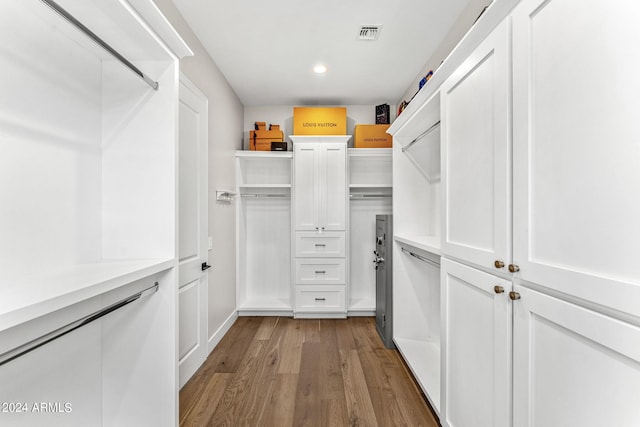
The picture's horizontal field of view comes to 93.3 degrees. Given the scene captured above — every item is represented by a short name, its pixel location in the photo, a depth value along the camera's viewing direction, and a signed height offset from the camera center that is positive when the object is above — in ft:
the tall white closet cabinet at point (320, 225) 11.52 -0.45
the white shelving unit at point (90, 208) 3.44 +0.08
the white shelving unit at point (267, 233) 12.63 -0.84
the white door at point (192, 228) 7.18 -0.39
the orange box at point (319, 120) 11.78 +3.64
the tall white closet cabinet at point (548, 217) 2.27 -0.03
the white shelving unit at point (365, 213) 12.55 +0.01
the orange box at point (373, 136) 12.14 +3.10
